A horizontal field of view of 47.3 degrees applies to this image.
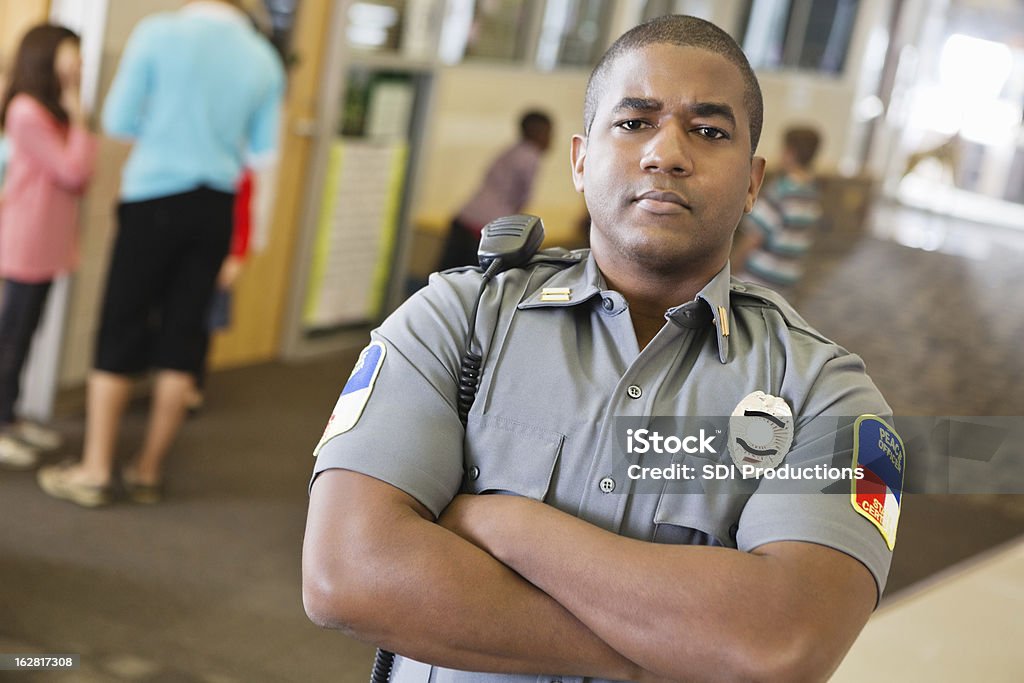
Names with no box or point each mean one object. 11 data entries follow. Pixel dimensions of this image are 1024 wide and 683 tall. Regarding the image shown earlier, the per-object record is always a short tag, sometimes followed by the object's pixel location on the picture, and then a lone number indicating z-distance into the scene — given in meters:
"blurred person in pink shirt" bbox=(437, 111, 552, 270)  5.50
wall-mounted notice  5.40
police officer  1.20
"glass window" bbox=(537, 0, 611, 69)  7.30
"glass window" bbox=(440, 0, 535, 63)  6.36
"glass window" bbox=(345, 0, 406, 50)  5.21
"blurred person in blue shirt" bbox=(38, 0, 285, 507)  3.40
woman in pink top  3.52
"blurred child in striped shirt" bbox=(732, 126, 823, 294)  4.55
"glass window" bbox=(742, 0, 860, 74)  11.15
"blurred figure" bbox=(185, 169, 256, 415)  4.08
